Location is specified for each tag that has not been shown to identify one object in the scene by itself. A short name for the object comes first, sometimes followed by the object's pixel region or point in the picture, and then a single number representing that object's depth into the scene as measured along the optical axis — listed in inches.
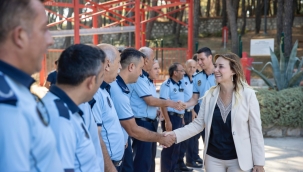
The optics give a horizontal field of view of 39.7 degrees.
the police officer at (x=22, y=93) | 51.9
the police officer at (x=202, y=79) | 253.3
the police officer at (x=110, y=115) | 123.7
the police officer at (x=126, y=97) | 145.9
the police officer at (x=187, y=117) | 263.8
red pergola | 422.0
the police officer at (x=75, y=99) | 72.1
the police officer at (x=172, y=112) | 240.8
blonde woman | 151.3
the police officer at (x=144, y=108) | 196.2
